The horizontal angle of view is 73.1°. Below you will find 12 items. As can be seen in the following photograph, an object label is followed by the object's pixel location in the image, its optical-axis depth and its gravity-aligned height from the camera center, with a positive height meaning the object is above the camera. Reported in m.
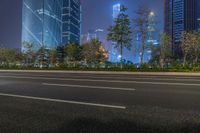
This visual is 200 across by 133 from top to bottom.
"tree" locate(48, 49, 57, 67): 34.82 +2.47
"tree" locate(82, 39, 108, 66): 28.57 +3.10
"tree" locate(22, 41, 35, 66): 31.29 +3.44
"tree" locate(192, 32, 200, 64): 22.24 +3.86
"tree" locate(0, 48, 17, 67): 34.28 +2.44
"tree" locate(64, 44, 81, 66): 32.41 +3.28
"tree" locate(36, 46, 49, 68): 32.13 +2.30
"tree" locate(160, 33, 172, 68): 24.56 +3.85
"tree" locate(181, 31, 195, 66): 22.45 +4.12
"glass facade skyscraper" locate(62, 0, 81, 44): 81.21 +27.73
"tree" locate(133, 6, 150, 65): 21.11 +6.28
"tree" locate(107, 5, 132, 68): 20.91 +5.22
